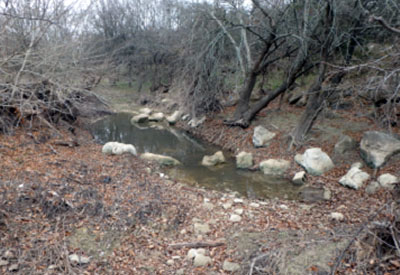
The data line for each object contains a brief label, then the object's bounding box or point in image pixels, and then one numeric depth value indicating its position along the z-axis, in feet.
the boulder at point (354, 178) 20.81
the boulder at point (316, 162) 23.97
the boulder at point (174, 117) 47.91
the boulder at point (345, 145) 25.31
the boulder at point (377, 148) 22.11
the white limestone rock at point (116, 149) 26.57
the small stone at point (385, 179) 19.47
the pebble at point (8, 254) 11.25
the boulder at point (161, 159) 27.73
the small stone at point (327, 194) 20.07
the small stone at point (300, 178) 23.40
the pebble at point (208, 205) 18.45
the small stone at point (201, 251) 13.39
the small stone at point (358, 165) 22.80
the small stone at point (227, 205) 18.76
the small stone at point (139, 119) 49.18
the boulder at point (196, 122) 42.60
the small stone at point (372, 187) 19.61
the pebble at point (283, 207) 18.92
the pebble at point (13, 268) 10.84
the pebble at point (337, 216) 16.58
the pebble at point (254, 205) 19.16
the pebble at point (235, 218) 16.81
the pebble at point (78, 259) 11.87
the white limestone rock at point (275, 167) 25.61
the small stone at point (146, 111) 54.04
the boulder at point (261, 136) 31.22
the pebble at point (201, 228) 15.42
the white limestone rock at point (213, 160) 28.60
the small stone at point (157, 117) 50.61
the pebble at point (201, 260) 12.62
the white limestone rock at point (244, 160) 27.63
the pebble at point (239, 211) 17.84
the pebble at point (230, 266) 12.04
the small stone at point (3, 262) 10.94
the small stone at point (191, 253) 13.12
